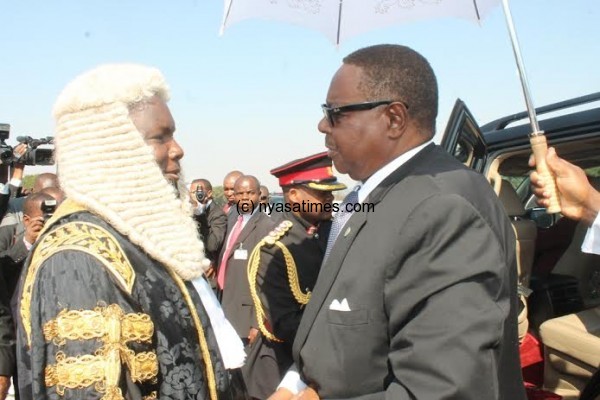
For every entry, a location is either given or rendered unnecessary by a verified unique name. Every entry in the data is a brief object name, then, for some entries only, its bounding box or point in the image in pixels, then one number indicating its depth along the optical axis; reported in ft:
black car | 8.77
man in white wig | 4.63
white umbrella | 6.86
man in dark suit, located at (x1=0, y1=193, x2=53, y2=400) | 8.78
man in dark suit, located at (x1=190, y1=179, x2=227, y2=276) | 22.86
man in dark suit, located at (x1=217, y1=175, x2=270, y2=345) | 15.47
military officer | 11.51
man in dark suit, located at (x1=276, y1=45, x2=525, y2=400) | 4.40
